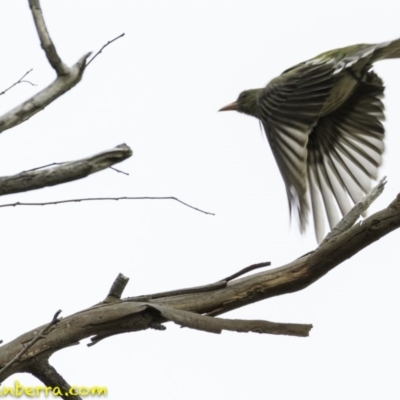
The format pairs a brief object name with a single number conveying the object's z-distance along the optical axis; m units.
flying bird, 10.72
